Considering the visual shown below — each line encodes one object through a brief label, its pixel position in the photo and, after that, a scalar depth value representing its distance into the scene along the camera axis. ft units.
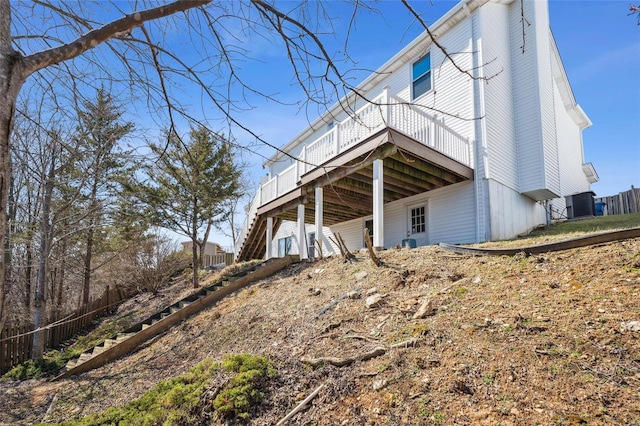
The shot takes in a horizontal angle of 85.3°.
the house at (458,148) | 29.30
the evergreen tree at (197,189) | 40.45
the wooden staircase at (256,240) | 47.37
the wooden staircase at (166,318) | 24.91
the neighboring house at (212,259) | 69.72
